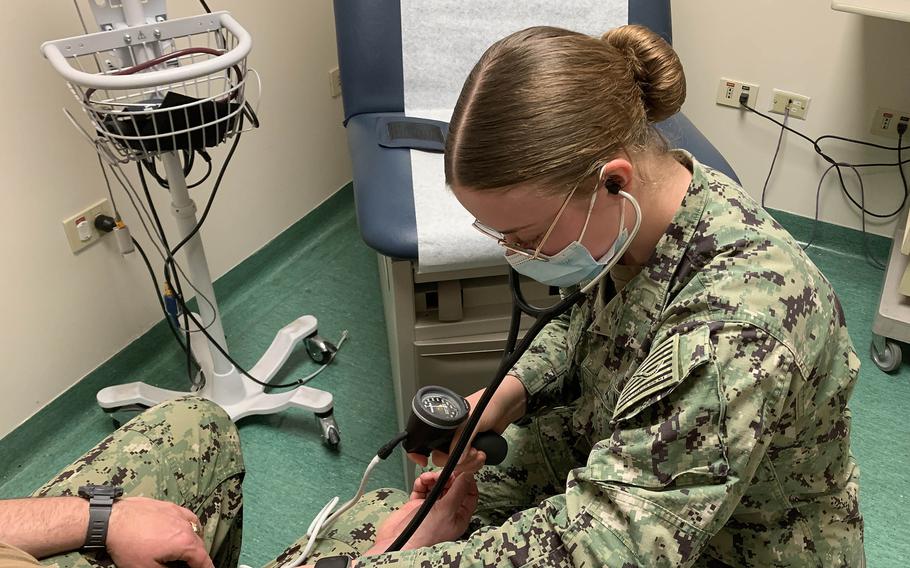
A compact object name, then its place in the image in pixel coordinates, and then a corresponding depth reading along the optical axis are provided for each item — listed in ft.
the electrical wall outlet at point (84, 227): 5.31
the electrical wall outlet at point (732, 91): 6.88
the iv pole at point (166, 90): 3.82
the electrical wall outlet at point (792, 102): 6.69
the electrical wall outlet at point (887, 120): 6.32
